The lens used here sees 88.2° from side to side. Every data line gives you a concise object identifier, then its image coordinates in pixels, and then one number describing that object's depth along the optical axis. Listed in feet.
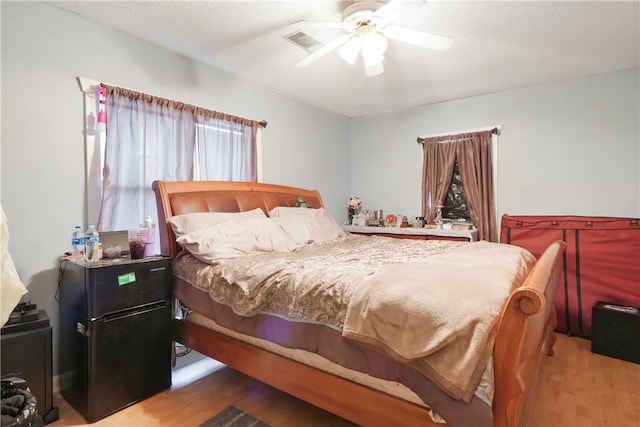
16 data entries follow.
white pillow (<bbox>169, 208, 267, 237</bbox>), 7.43
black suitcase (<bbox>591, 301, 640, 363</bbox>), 8.04
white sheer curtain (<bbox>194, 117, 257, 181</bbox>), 9.64
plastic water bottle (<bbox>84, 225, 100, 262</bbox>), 6.48
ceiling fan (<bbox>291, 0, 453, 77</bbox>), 6.28
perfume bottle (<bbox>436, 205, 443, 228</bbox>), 13.35
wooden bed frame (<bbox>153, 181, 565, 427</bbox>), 3.46
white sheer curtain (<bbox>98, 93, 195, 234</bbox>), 7.62
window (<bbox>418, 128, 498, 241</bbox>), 12.55
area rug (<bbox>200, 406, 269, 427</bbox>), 5.69
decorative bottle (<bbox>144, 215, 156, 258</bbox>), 7.03
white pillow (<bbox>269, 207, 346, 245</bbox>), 9.25
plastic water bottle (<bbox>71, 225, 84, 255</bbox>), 6.79
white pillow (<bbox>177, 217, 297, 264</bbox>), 6.82
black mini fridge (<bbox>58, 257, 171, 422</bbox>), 5.79
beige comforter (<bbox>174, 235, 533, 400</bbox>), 3.64
